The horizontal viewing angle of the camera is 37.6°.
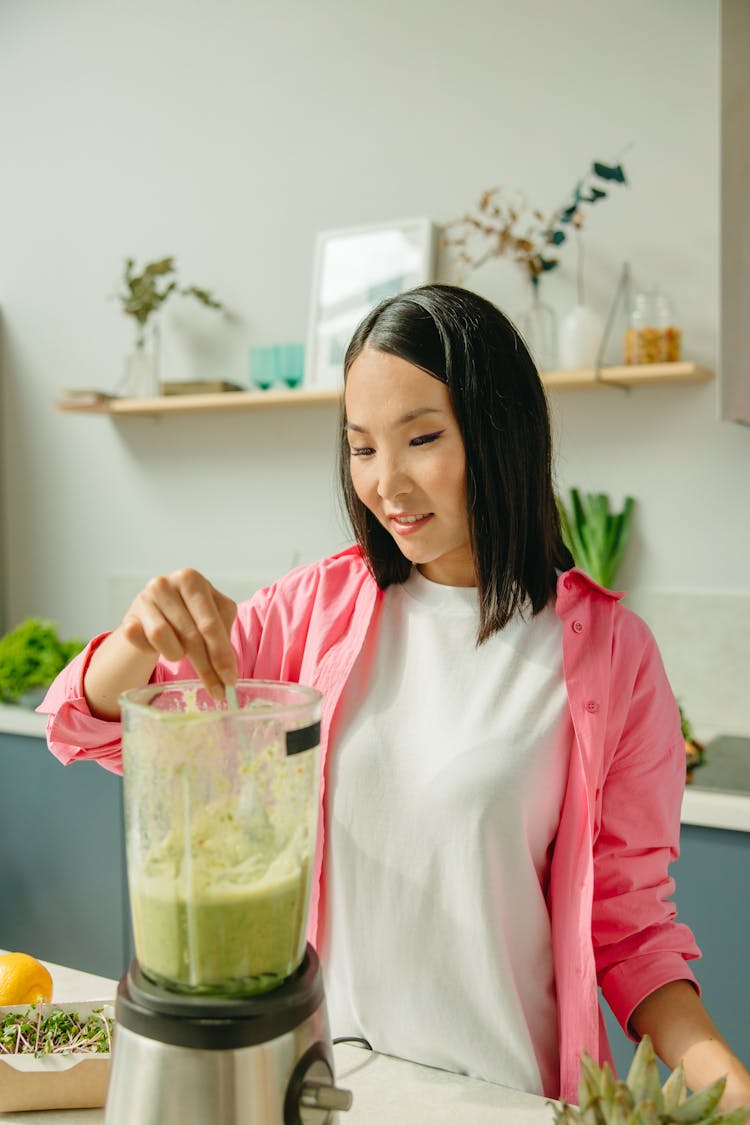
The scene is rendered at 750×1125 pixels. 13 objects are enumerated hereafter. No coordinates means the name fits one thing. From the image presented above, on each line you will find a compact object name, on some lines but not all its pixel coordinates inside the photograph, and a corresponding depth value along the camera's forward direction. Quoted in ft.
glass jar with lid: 8.01
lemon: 3.47
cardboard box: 3.03
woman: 3.54
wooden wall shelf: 7.85
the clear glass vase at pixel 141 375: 10.23
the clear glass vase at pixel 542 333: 8.45
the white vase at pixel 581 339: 8.28
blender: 2.40
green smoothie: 2.46
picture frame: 9.07
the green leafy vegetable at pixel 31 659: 9.41
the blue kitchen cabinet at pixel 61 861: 8.79
